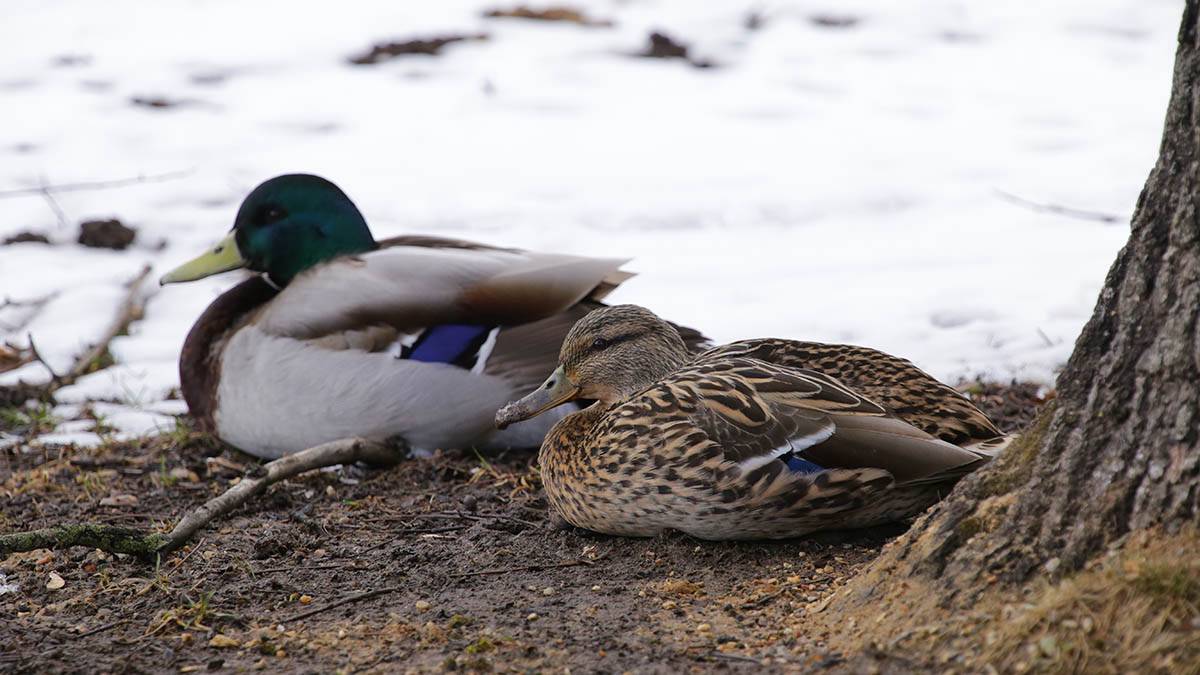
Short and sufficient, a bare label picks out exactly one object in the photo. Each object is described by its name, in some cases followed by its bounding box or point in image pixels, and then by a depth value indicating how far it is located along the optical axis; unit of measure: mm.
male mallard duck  10859
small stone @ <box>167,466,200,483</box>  10391
